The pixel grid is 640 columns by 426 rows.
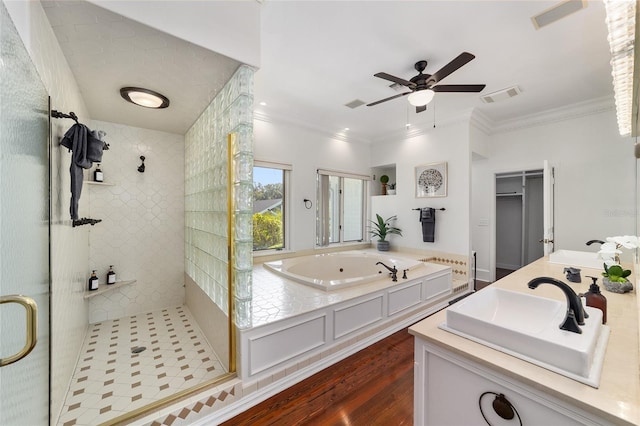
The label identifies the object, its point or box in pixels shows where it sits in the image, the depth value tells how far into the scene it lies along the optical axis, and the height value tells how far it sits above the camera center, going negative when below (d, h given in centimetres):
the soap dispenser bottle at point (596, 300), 115 -41
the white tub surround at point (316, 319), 178 -93
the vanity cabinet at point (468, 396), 76 -63
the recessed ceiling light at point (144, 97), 197 +95
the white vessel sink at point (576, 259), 229 -45
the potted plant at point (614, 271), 153 -37
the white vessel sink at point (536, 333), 79 -46
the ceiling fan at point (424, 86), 223 +121
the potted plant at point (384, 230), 459 -31
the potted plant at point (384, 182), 491 +62
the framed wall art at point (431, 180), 397 +55
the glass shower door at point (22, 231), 82 -7
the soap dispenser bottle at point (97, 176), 251 +38
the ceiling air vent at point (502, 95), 299 +148
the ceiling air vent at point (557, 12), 177 +149
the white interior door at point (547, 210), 304 +4
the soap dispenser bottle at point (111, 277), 273 -70
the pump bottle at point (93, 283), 256 -71
